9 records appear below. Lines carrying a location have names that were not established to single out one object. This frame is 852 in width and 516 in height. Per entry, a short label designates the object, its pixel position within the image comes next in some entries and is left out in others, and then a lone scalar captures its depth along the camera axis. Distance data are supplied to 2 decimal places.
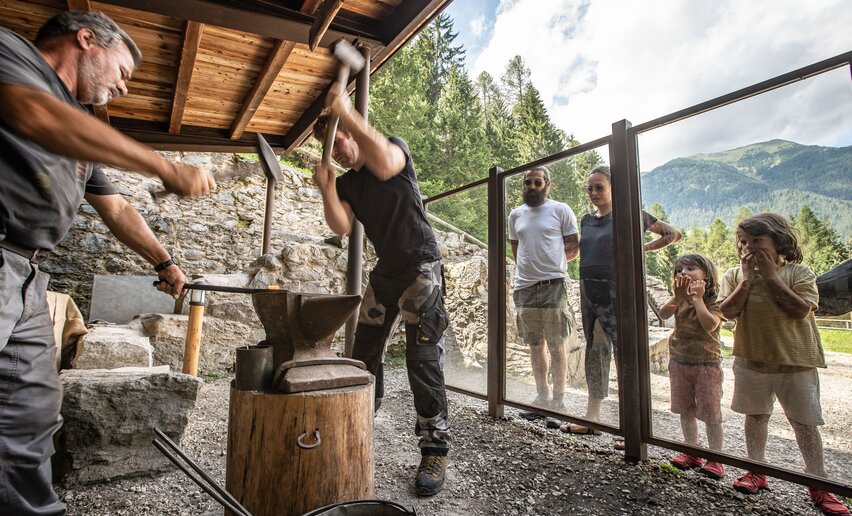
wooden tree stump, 1.36
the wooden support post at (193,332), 3.24
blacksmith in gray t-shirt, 1.11
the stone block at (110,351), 3.06
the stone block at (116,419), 2.09
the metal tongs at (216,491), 1.07
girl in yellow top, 1.93
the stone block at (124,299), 5.09
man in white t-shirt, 3.10
